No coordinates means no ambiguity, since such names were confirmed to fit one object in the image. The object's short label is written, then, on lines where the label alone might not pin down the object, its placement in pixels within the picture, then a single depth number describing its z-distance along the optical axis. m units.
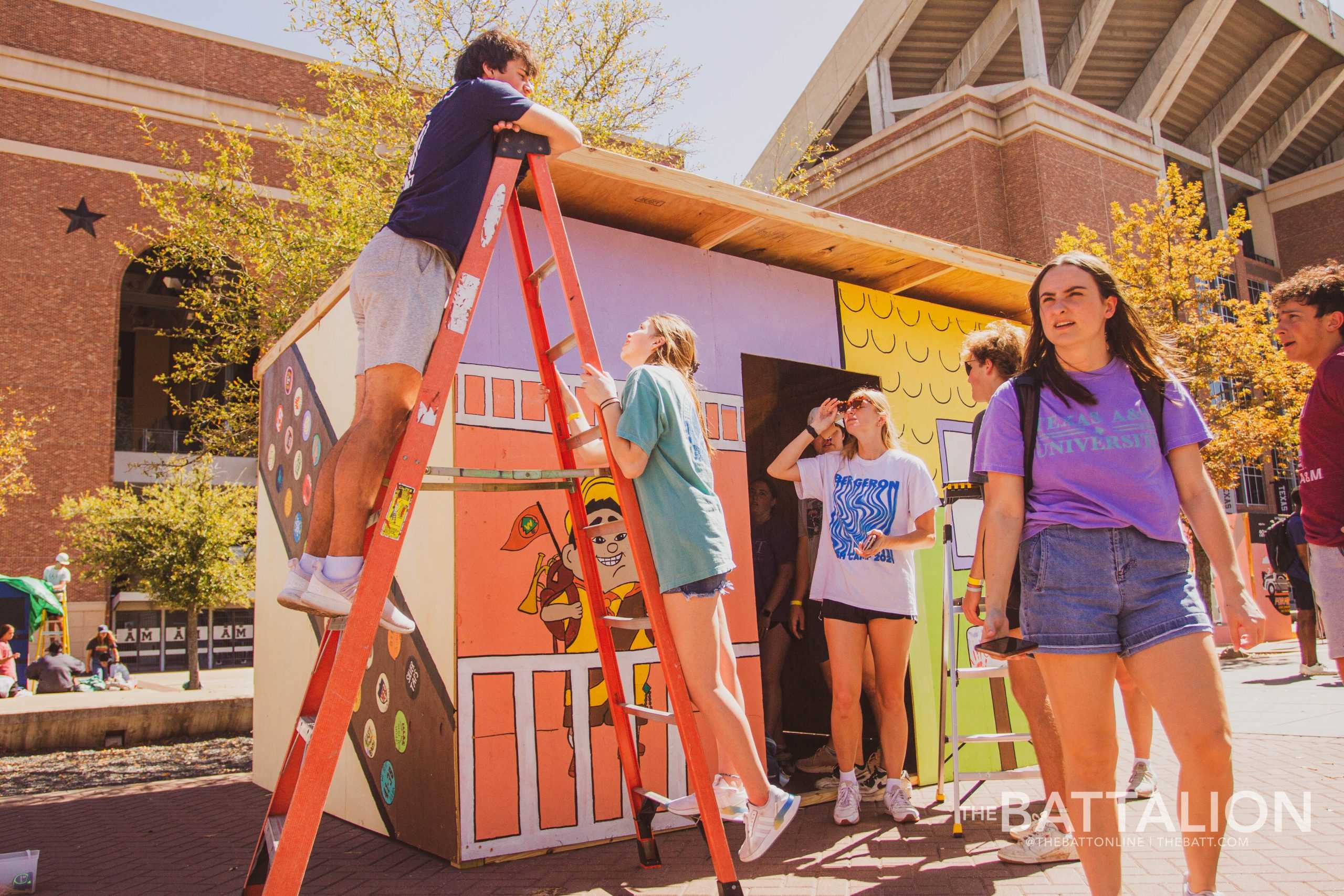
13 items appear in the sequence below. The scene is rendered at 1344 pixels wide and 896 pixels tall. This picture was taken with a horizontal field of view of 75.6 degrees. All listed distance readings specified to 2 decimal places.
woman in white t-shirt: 4.31
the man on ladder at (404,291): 2.39
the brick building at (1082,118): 27.53
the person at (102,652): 19.00
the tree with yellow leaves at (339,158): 10.47
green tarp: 18.17
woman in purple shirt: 2.22
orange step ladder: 2.13
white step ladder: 4.08
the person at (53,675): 15.30
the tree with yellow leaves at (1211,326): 16.50
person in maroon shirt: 2.87
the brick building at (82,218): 25.09
